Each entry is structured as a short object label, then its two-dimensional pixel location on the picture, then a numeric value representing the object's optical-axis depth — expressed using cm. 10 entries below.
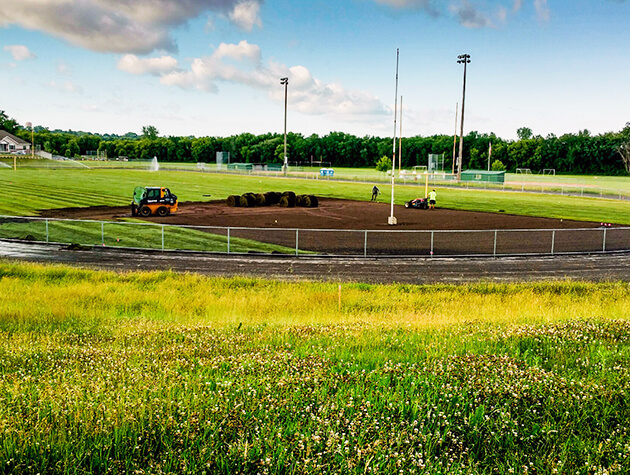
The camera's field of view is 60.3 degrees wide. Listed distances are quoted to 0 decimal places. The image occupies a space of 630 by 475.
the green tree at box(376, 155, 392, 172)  12771
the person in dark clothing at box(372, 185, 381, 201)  5822
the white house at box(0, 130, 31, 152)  15700
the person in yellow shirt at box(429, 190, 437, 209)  4984
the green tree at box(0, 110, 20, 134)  18838
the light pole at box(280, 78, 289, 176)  11081
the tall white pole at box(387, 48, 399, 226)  3625
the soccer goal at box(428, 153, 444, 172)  14871
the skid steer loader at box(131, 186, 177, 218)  4119
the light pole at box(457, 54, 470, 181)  9212
